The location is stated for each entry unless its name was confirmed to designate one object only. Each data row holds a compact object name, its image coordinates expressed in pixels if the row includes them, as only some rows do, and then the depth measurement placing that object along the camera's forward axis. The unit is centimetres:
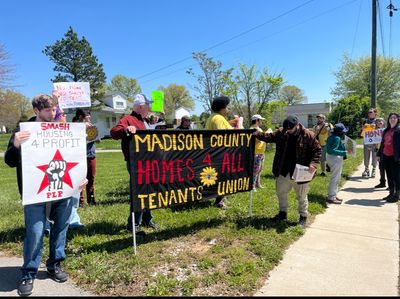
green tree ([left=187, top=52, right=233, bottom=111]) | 3272
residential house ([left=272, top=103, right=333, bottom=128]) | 6314
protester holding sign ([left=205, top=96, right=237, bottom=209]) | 580
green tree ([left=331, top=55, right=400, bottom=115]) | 4159
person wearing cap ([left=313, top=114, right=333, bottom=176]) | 954
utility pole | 1417
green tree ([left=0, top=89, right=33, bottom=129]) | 3415
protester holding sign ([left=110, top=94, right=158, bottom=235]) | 427
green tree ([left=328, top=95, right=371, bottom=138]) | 3138
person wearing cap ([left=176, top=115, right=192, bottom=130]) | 743
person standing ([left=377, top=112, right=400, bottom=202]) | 705
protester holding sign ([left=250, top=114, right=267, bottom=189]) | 744
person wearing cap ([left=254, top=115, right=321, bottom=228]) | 505
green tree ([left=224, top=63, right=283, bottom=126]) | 2331
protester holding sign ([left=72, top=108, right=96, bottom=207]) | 621
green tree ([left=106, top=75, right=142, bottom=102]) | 7781
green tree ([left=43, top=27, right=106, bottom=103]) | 4119
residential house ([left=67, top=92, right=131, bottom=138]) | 4441
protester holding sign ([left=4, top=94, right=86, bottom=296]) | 334
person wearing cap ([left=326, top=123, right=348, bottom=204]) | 697
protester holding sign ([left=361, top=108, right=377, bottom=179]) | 961
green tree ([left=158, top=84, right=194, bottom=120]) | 7959
